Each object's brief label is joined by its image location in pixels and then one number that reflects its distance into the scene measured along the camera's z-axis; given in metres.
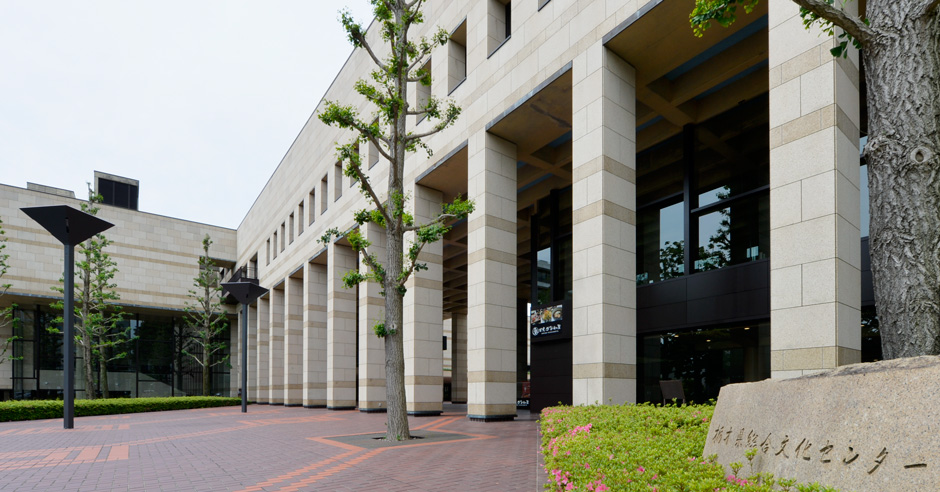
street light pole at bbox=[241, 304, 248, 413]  27.96
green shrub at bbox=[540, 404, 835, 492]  4.00
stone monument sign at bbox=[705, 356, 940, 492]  3.18
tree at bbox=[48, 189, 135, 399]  32.72
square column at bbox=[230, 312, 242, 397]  50.12
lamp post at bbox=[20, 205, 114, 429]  18.11
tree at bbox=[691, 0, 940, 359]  4.83
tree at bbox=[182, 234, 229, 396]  41.00
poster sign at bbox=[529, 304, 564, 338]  20.80
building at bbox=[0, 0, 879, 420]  9.95
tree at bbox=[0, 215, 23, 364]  37.03
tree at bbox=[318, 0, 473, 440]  13.45
